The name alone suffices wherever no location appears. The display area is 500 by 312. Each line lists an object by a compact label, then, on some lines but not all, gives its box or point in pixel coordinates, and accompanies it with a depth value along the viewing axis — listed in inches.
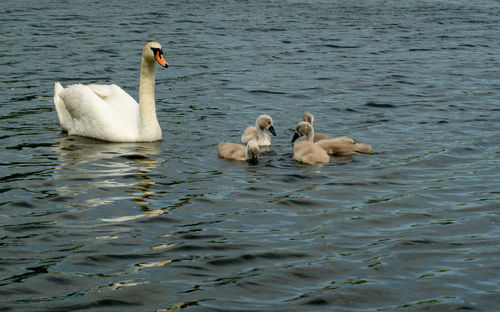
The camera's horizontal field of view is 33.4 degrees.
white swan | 485.1
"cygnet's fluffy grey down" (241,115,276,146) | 475.6
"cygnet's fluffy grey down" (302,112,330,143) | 490.6
